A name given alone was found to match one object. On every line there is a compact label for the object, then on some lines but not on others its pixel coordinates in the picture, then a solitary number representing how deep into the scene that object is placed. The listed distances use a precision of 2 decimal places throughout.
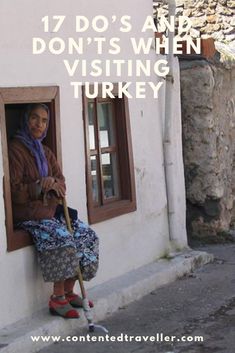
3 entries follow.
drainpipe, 8.09
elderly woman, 5.57
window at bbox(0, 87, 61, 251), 5.51
